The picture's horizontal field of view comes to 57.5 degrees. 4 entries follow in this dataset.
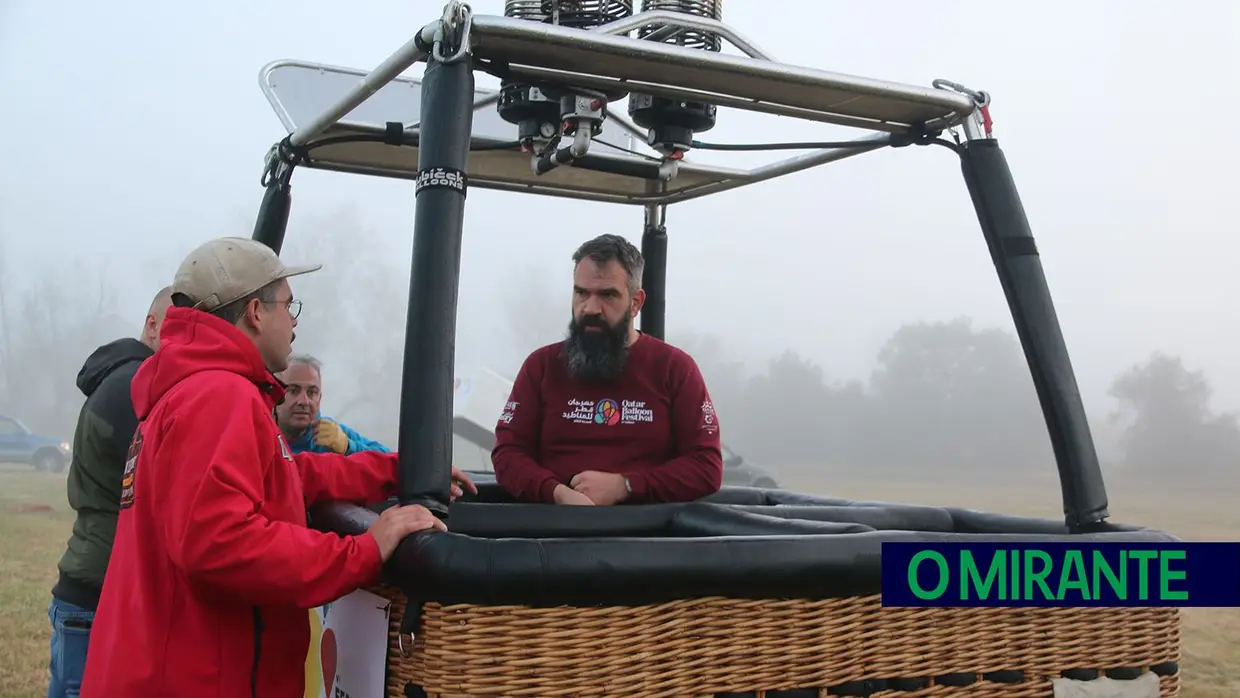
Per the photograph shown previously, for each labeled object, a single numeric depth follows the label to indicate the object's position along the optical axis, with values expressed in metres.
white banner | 1.60
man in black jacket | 2.53
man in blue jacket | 3.56
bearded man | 2.57
